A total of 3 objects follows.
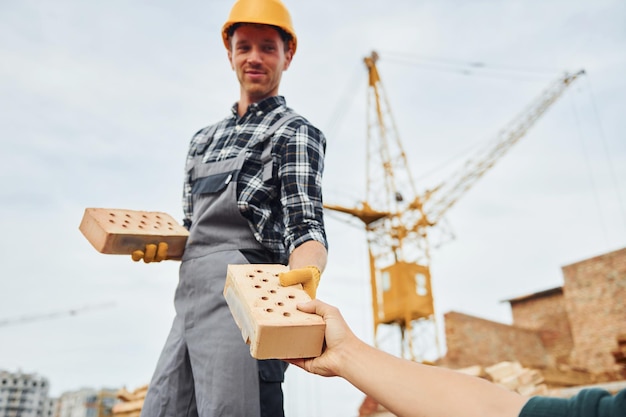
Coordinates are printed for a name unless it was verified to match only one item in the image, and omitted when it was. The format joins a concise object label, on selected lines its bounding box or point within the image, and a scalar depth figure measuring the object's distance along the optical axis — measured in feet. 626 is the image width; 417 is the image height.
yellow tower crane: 77.56
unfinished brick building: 55.57
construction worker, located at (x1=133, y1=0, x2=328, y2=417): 5.61
